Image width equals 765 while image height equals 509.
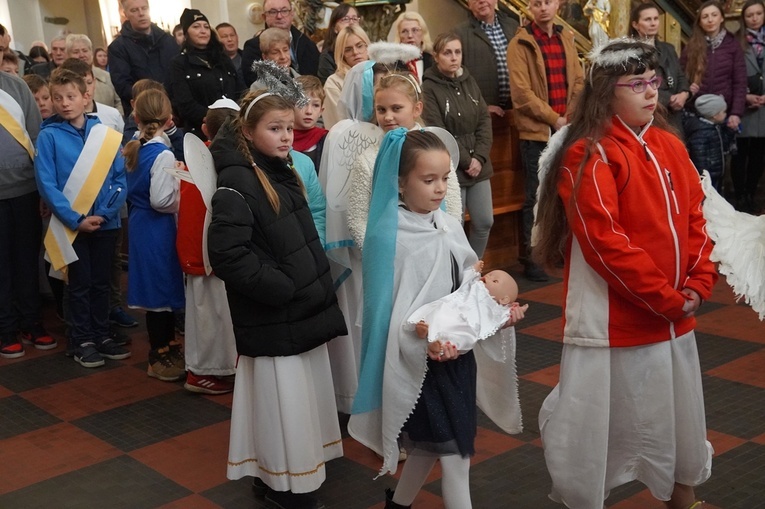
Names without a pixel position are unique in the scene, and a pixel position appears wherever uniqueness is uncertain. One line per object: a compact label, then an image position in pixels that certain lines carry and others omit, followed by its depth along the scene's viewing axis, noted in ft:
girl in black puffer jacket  11.28
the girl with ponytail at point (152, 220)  17.28
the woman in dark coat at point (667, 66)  25.32
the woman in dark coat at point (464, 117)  21.24
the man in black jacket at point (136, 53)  25.40
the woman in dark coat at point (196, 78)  22.34
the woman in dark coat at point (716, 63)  28.25
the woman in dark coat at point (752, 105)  28.81
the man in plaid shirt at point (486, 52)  24.86
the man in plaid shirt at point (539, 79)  23.17
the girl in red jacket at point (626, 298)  9.96
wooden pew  24.89
